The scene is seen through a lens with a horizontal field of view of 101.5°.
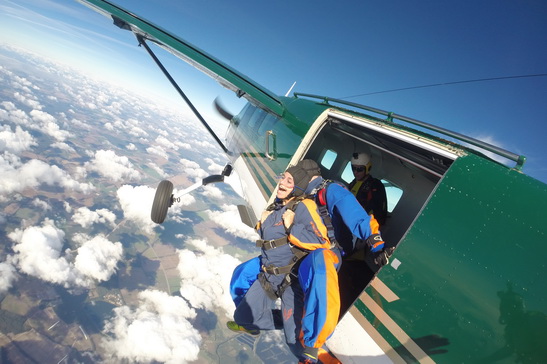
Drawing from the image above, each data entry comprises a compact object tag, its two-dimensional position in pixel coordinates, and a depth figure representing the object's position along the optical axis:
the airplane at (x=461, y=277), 1.47
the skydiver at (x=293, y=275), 2.00
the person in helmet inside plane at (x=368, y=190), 4.20
